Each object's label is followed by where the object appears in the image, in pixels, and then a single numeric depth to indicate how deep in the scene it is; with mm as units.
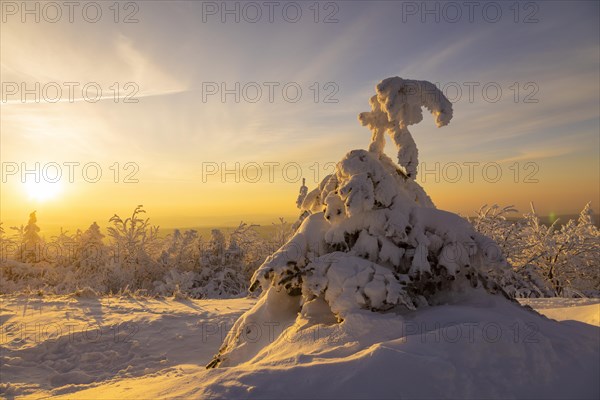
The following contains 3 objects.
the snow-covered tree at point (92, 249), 20312
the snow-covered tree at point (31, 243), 21656
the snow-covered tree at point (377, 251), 4664
